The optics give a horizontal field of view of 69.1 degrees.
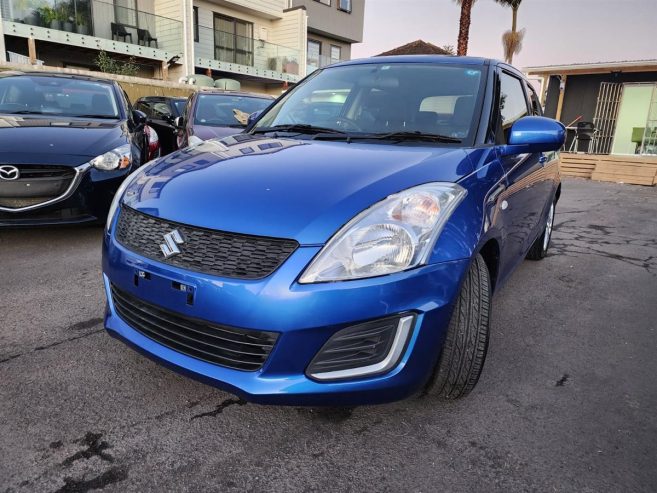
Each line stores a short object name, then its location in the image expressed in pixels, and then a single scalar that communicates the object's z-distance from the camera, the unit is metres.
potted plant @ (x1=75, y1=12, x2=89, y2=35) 15.18
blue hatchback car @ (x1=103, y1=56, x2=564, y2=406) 1.58
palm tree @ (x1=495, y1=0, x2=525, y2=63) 27.45
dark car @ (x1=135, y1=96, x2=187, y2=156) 7.75
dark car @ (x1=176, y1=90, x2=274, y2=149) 6.16
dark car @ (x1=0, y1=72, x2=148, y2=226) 3.72
